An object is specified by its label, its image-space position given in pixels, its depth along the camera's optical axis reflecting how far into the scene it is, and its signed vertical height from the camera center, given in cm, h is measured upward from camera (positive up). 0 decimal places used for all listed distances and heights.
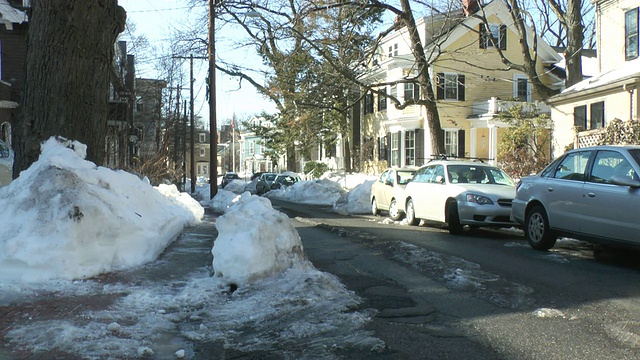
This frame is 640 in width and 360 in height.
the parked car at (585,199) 768 -52
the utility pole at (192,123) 3534 +283
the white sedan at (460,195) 1175 -66
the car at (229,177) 5791 -122
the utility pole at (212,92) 2320 +303
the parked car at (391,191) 1568 -76
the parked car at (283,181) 3928 -105
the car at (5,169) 1326 -2
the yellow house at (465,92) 3175 +411
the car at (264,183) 4050 -121
